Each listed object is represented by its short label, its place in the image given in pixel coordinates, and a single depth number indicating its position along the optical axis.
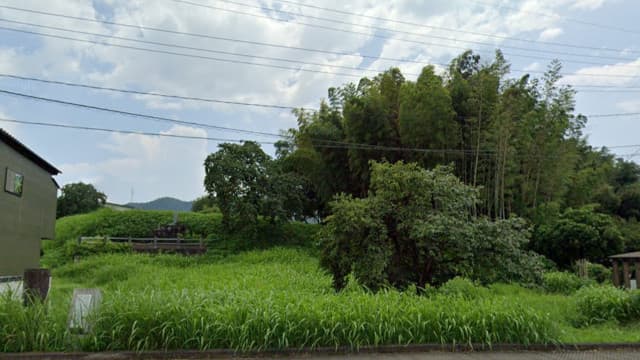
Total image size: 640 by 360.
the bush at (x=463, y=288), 6.19
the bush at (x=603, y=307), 6.18
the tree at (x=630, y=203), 20.37
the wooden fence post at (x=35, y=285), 4.40
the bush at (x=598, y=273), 10.91
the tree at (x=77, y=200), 28.00
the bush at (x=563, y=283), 9.37
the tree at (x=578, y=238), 11.75
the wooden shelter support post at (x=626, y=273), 8.92
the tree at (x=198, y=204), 36.73
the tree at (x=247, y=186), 16.64
